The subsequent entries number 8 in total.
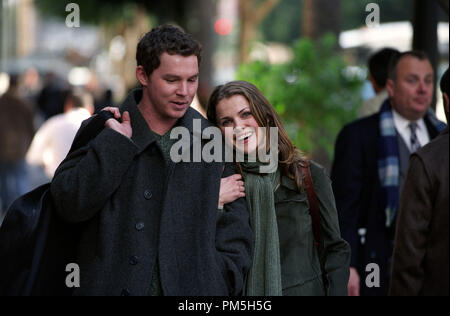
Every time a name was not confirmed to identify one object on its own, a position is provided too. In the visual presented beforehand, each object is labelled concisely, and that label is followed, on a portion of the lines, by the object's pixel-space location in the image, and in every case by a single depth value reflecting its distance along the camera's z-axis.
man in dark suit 10.55
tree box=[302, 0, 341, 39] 22.28
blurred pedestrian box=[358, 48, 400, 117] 13.76
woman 7.34
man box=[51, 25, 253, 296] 6.74
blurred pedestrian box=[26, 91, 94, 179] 16.94
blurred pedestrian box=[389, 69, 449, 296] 6.50
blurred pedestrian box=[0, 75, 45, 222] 25.28
